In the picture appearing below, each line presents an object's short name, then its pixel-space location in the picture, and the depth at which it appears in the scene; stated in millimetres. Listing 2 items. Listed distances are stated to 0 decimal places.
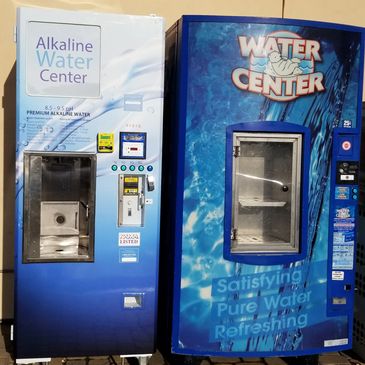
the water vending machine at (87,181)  3365
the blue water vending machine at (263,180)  3473
